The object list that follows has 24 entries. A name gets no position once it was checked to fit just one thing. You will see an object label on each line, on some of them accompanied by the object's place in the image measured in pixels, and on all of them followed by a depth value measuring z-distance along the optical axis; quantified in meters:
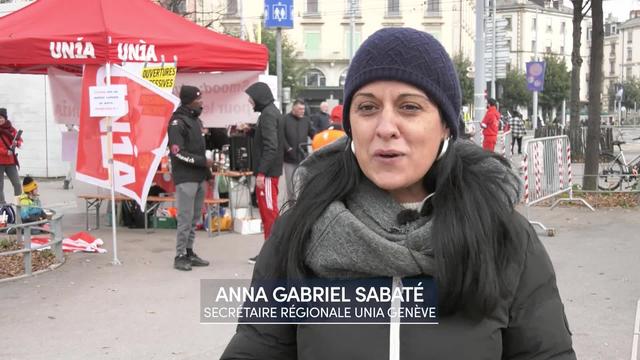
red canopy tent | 8.56
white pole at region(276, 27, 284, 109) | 12.95
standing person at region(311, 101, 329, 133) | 18.08
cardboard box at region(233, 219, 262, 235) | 10.93
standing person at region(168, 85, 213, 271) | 8.25
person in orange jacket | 19.59
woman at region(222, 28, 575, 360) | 1.58
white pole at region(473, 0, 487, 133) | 14.27
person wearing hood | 8.67
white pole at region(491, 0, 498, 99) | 18.17
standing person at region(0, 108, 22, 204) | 13.30
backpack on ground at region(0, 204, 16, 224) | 10.35
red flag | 8.66
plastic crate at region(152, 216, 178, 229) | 11.59
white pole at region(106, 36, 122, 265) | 8.58
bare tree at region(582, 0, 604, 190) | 14.41
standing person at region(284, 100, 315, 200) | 10.90
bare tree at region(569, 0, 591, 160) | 19.19
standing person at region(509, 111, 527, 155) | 27.14
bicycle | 14.70
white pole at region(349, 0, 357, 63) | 40.09
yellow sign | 9.27
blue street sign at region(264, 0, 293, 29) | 13.22
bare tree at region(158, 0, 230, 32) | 23.20
